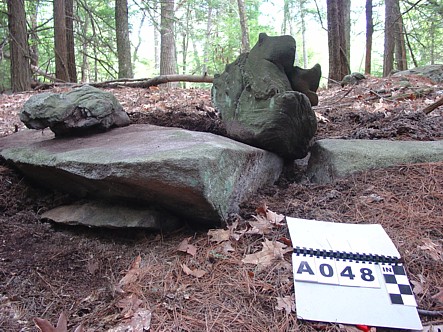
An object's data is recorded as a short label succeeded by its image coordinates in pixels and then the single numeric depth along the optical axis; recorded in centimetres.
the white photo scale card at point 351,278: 156
